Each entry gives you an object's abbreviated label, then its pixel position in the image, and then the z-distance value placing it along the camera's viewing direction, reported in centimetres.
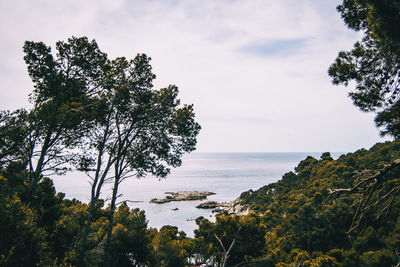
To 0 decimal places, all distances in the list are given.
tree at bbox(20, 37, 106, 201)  768
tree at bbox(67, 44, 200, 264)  1002
